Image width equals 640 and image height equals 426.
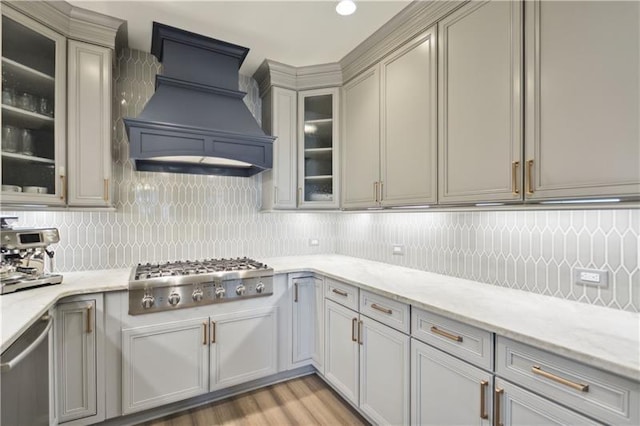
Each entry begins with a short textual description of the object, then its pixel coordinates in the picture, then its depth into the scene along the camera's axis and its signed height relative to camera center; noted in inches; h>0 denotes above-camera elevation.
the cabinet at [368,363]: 66.1 -37.4
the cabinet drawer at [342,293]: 80.8 -22.6
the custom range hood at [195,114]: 81.8 +28.6
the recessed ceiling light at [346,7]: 76.1 +52.0
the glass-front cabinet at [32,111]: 69.4 +24.4
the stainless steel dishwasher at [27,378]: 44.3 -27.2
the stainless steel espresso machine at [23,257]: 66.8 -10.6
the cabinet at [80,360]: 70.1 -34.6
